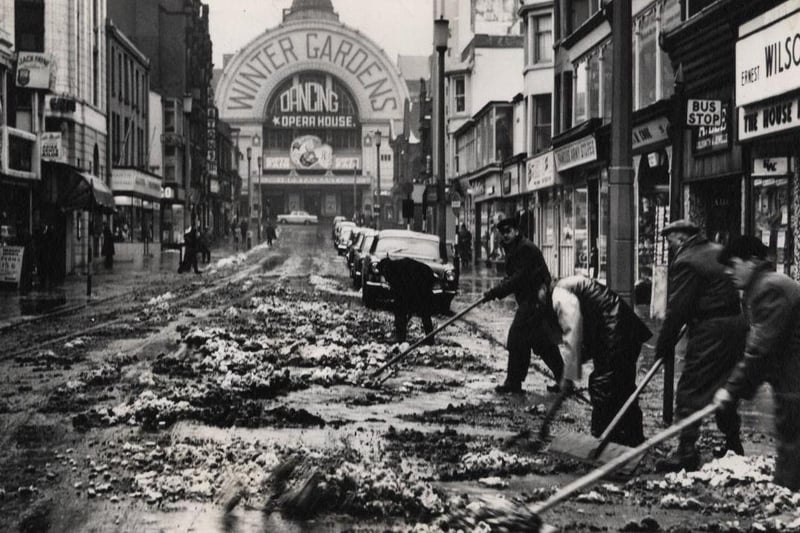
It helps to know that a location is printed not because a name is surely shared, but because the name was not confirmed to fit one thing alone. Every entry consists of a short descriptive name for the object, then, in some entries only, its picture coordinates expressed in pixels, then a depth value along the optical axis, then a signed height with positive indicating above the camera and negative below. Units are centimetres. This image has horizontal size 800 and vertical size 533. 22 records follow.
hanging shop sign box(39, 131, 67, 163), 3650 +303
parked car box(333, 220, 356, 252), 6791 +66
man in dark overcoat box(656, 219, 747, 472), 818 -60
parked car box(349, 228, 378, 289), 3152 -52
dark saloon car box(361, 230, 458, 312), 2431 -52
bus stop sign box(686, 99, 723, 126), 1422 +165
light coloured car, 11706 +216
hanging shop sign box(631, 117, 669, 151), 2292 +228
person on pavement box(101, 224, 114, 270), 4699 -44
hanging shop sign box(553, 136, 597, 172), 2968 +245
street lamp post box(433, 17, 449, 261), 3244 +368
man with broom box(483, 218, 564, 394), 1227 -89
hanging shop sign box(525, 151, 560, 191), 3609 +230
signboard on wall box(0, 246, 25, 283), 2848 -55
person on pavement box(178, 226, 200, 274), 3997 -46
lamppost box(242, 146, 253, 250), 12756 +552
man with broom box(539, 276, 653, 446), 827 -79
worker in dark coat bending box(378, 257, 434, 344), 1647 -79
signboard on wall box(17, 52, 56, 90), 3606 +550
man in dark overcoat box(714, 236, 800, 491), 682 -74
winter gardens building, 14038 +1689
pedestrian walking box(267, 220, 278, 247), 7381 +36
